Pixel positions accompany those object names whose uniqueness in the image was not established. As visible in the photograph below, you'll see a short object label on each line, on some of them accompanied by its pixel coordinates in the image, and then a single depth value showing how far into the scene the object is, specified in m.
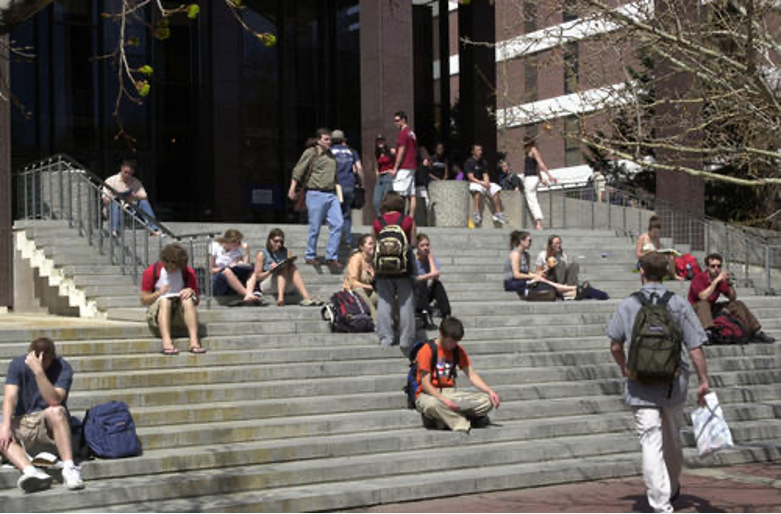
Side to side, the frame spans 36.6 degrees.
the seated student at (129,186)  16.92
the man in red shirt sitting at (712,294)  15.34
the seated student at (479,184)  22.98
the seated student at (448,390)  10.85
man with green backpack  8.18
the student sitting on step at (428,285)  13.99
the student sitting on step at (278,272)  14.67
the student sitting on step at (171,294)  11.96
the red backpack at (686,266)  19.75
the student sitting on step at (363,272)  14.05
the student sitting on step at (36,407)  8.93
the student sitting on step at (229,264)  14.69
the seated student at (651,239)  19.03
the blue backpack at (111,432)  9.38
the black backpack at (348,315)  13.30
